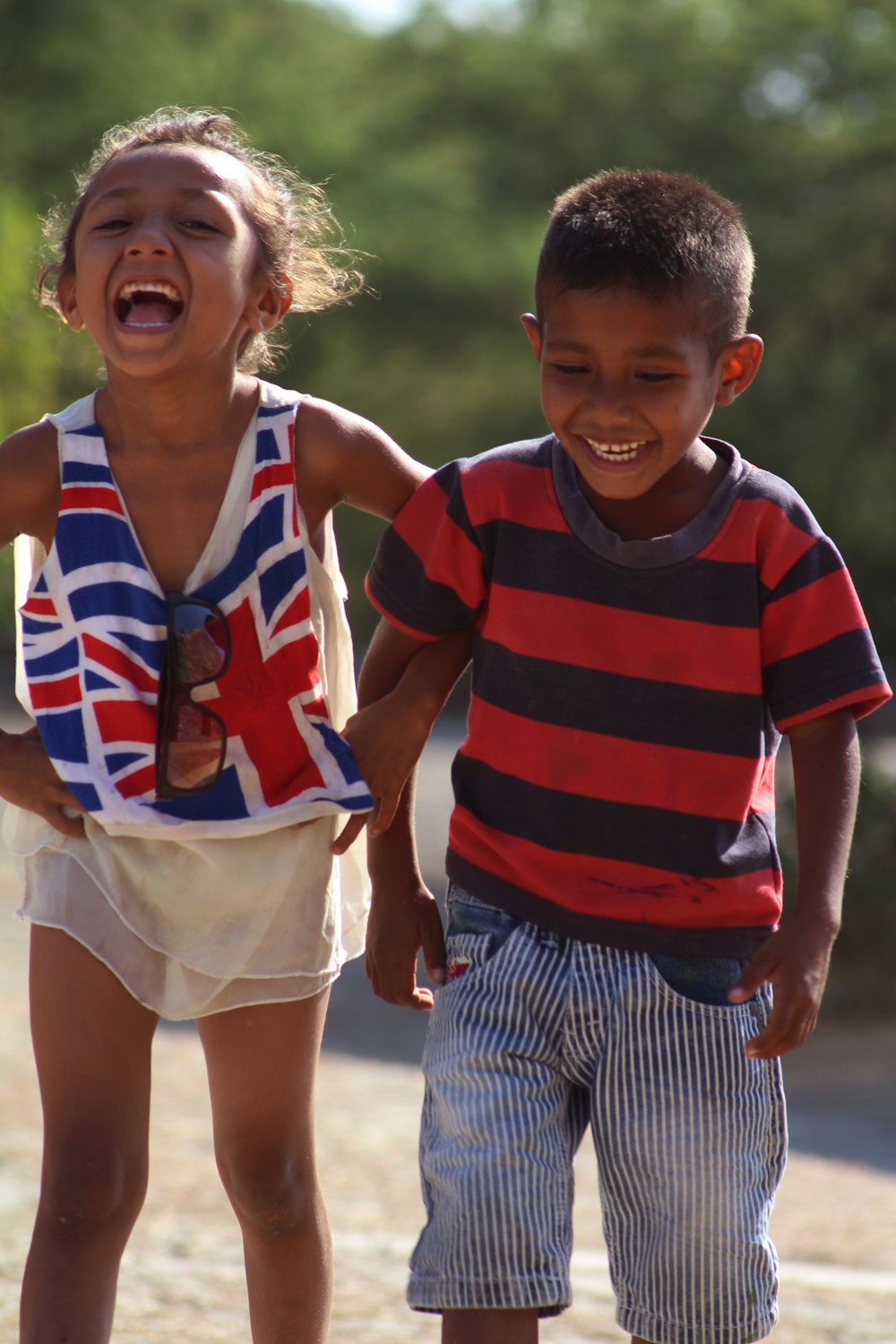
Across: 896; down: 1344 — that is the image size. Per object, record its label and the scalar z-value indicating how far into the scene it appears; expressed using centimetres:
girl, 463
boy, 433
